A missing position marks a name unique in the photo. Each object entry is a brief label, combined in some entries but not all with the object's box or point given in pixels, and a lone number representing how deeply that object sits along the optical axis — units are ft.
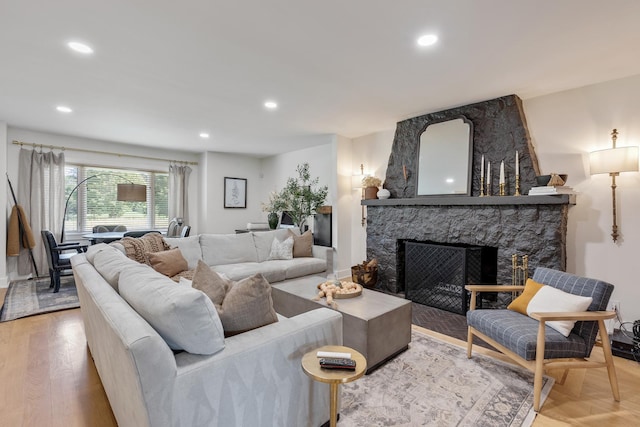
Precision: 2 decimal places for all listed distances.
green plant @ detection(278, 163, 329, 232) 17.27
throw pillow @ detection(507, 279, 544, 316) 7.75
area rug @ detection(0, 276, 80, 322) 11.41
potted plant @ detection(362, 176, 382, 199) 15.53
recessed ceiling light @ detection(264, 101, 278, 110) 11.89
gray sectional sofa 3.68
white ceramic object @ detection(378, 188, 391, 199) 14.79
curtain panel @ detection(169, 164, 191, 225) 20.90
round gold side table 4.19
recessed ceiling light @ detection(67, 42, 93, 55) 7.66
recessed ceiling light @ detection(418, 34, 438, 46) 7.29
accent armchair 6.18
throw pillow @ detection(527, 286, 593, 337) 6.57
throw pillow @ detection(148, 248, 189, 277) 11.04
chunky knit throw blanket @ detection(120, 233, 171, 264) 10.98
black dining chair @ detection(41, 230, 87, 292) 13.43
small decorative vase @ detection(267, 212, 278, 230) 19.26
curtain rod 15.82
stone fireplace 10.33
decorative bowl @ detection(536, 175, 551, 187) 10.14
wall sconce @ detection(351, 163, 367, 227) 16.92
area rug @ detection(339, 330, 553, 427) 5.83
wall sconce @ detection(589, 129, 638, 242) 9.09
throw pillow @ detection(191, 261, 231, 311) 5.35
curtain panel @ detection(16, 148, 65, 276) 15.72
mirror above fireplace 12.30
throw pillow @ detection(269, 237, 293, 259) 14.56
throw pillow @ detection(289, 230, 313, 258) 14.98
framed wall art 22.33
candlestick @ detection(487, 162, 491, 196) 11.68
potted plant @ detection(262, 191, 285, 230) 18.51
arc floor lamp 15.98
